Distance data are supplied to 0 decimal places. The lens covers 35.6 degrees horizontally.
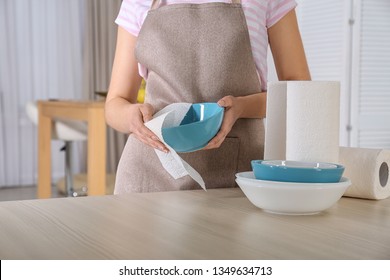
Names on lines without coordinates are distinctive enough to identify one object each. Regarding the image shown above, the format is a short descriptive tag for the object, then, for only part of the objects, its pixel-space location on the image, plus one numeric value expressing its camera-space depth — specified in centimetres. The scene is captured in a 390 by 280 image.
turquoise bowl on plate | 88
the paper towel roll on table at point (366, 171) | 103
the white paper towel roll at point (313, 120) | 92
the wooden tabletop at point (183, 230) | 68
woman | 138
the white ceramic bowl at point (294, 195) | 86
